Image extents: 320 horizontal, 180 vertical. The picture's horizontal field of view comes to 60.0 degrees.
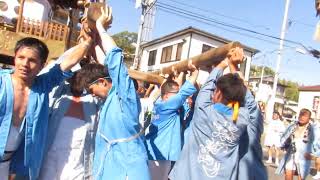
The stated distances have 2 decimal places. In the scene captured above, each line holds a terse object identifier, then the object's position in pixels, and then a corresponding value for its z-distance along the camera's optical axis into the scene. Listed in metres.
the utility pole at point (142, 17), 13.59
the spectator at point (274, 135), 9.63
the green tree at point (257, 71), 41.48
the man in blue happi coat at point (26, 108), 2.03
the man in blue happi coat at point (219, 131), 2.36
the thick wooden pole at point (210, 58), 2.53
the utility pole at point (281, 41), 15.75
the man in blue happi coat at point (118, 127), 2.01
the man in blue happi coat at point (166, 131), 3.06
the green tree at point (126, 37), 32.81
